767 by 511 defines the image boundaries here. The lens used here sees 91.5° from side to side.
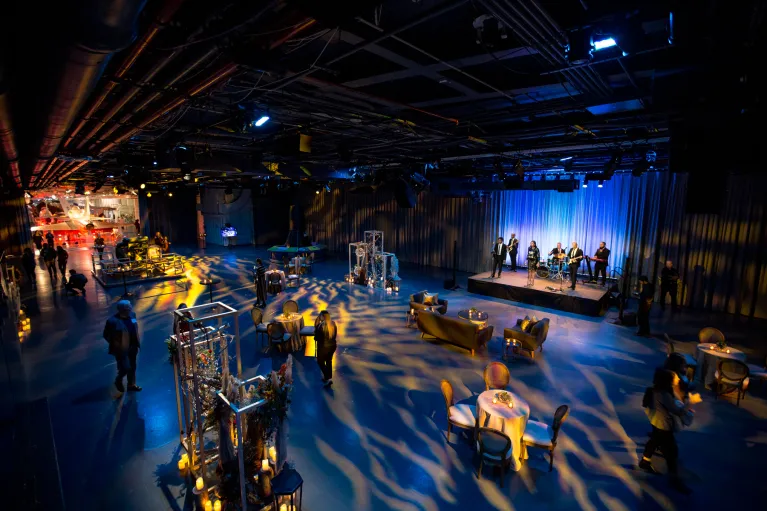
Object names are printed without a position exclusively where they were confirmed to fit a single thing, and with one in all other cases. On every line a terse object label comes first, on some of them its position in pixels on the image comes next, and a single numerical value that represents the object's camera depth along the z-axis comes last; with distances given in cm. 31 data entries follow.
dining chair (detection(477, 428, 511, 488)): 401
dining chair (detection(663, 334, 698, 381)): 610
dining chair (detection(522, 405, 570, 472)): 421
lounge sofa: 740
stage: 1018
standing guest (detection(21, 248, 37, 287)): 1218
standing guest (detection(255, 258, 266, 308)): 1025
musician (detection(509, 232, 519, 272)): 1373
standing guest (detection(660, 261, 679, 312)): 1018
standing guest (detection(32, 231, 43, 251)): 1927
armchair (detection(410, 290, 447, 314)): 885
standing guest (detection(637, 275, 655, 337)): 797
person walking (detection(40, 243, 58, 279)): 1370
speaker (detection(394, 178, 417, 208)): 1024
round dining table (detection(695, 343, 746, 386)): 600
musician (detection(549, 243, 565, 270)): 1175
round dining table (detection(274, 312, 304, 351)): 759
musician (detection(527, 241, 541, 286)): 1179
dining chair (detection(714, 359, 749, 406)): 566
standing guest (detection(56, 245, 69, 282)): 1328
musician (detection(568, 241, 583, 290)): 1101
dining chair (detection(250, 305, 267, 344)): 778
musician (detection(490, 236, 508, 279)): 1270
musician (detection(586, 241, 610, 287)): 1198
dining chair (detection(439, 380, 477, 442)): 463
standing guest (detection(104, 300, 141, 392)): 557
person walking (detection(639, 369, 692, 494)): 406
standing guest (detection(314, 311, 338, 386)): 594
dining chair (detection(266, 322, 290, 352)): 735
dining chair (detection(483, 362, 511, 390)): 517
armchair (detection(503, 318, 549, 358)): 715
